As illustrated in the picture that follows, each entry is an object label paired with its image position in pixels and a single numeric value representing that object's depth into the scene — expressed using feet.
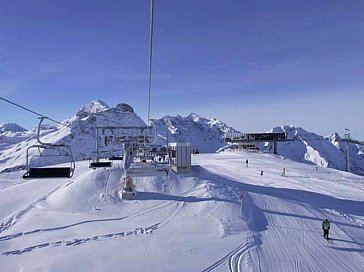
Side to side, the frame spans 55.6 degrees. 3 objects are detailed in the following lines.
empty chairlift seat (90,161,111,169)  66.94
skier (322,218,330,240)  49.96
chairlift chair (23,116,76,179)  38.70
